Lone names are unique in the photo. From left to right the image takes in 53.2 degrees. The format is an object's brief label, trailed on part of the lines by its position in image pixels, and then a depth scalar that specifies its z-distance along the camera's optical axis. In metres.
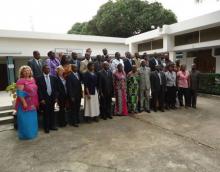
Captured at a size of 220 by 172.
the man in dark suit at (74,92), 5.95
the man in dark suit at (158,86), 7.50
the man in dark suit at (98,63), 7.04
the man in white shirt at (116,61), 7.50
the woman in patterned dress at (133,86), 7.27
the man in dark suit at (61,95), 5.85
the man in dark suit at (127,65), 7.92
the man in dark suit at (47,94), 5.49
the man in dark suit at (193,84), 8.23
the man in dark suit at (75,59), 6.93
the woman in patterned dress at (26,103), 5.01
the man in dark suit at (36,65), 6.30
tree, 24.27
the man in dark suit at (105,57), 7.43
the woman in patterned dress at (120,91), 6.99
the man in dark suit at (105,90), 6.61
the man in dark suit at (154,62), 7.85
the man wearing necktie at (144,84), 7.37
